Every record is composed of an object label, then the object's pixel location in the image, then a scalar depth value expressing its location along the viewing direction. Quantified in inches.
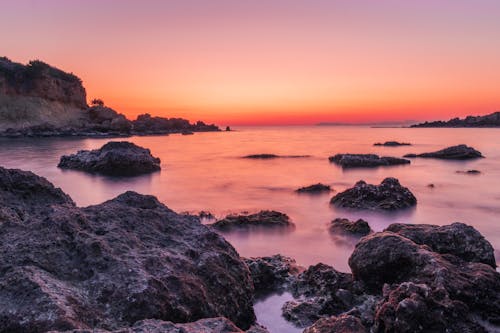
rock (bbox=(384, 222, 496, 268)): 190.4
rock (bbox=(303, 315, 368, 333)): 118.2
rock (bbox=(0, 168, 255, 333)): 105.5
